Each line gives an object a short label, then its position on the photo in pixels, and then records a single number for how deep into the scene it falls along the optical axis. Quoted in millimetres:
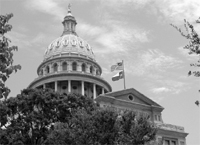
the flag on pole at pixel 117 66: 76875
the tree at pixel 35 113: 48844
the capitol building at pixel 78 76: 71938
